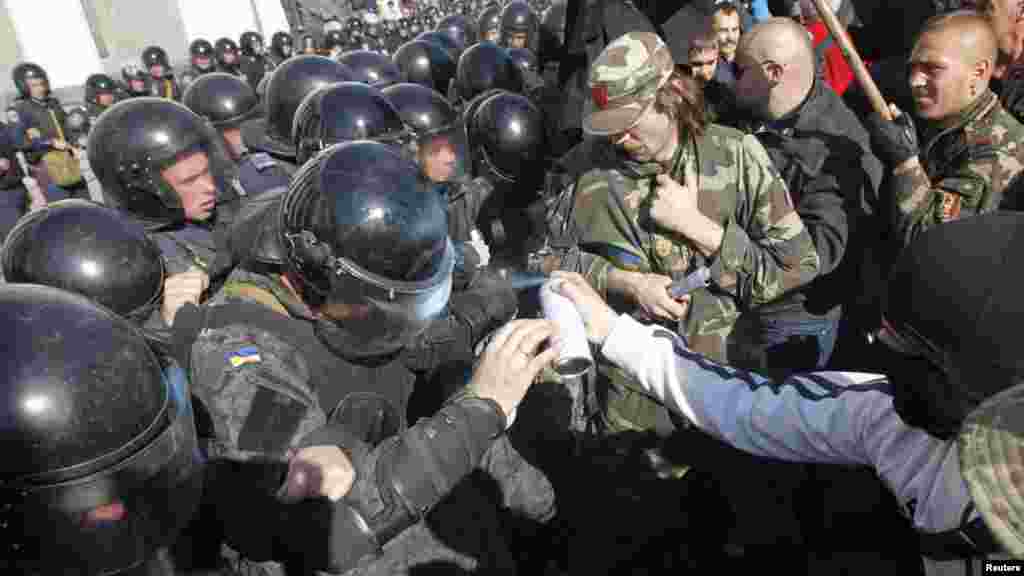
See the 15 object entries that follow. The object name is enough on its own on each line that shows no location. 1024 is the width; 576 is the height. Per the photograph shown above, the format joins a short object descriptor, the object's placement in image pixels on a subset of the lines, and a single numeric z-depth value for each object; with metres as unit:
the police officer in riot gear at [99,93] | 12.27
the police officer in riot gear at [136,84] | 13.78
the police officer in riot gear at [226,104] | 5.80
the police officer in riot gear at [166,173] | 3.47
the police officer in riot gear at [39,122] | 9.66
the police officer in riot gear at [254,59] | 14.07
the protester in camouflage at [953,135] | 2.44
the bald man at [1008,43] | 2.98
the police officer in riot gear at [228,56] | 15.27
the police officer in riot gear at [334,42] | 19.63
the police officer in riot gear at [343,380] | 1.59
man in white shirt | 1.09
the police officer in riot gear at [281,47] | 17.94
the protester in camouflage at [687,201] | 2.51
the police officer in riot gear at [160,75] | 13.84
